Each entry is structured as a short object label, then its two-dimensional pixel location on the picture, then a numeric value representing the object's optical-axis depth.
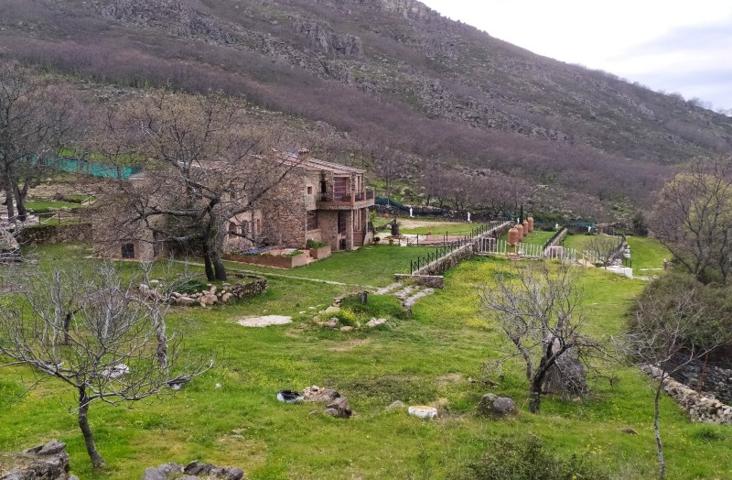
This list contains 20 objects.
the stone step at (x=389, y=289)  30.10
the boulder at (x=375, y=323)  24.04
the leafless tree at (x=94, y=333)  9.59
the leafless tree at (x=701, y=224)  38.75
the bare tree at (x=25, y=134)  36.66
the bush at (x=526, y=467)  9.17
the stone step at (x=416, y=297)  28.27
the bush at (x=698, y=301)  27.47
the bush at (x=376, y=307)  25.47
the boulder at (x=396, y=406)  15.08
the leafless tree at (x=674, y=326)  24.33
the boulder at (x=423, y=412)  14.62
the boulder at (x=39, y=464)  8.98
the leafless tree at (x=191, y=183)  26.72
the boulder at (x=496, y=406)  15.06
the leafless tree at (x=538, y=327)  15.73
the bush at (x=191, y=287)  24.98
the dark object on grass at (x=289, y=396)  15.00
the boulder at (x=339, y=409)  14.20
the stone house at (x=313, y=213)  37.84
